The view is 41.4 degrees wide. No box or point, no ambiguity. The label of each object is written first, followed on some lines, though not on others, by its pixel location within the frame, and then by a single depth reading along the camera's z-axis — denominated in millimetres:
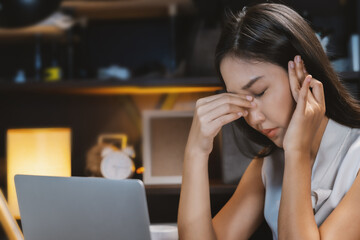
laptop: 990
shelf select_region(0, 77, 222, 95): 1819
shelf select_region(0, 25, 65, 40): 2033
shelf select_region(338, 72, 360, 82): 1758
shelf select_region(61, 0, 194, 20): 1963
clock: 1866
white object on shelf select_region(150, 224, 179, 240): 1471
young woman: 1210
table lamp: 1896
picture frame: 1895
